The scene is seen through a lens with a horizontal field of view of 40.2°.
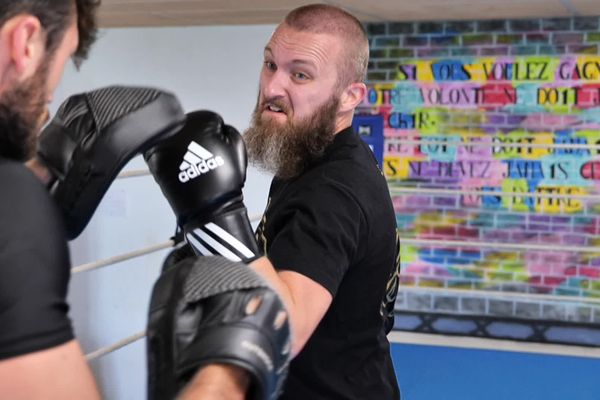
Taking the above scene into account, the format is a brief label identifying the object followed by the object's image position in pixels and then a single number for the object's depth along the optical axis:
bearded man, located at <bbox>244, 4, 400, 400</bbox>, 1.07
